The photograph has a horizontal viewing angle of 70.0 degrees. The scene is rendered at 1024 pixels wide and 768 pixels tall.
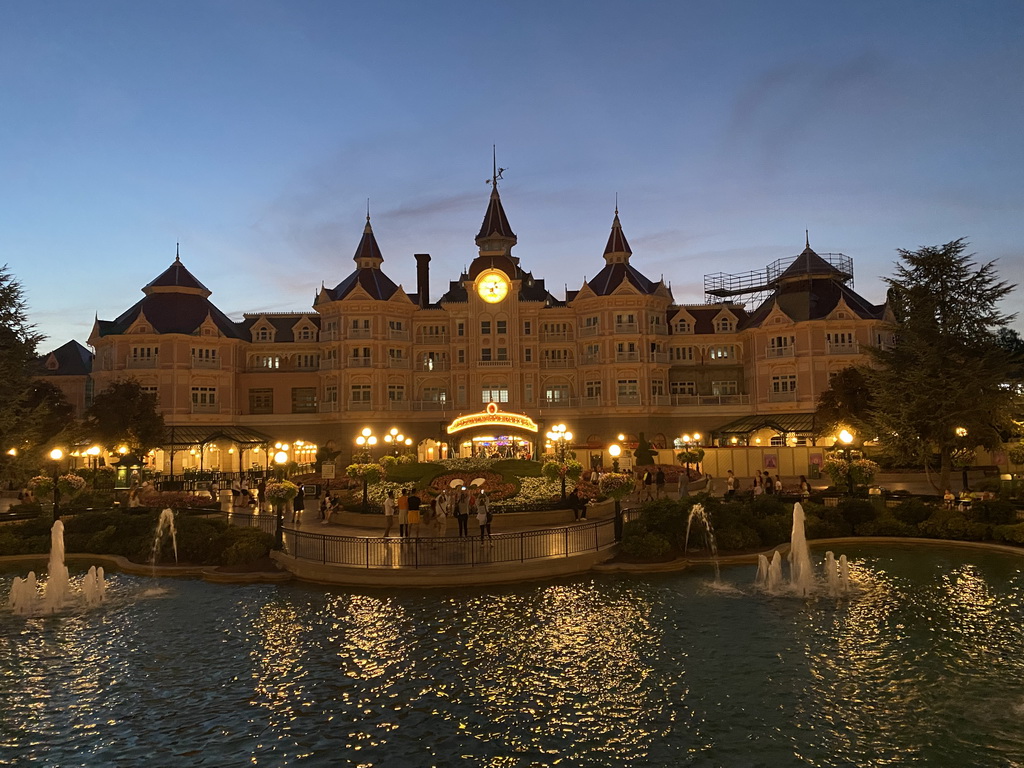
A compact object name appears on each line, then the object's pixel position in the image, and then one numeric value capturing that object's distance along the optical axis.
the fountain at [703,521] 24.60
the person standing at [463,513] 25.41
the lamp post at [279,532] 24.38
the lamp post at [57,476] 29.37
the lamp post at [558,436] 49.84
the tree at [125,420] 50.84
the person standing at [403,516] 25.23
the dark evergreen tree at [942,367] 34.53
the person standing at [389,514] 27.66
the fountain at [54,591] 19.22
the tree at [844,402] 47.81
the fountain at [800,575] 20.09
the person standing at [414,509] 25.78
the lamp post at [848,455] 31.11
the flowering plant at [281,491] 28.02
